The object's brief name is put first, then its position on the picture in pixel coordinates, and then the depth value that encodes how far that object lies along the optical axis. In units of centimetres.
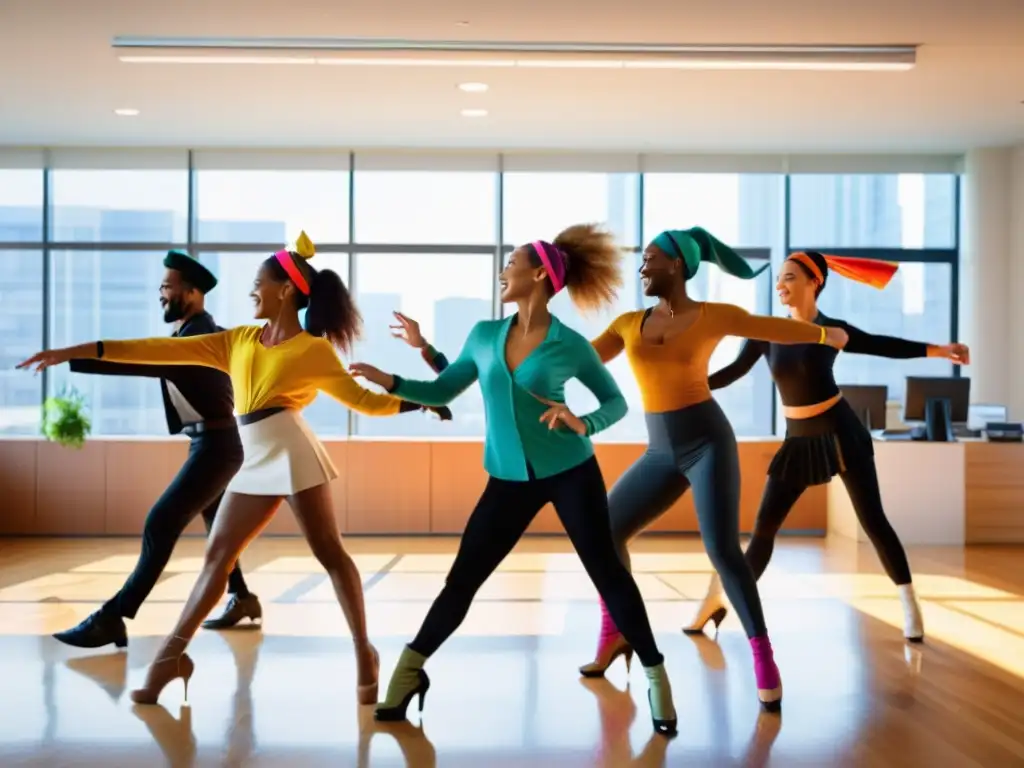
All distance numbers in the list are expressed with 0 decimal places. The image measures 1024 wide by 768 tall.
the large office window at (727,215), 995
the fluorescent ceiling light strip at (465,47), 654
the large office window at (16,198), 983
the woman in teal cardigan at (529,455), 371
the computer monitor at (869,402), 883
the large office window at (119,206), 983
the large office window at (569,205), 991
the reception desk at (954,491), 847
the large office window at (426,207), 986
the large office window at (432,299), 990
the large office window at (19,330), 983
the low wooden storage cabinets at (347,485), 899
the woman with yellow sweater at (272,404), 399
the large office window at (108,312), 986
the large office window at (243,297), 987
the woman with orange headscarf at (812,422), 503
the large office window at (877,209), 997
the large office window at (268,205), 984
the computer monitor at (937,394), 863
